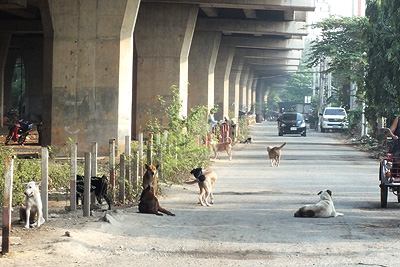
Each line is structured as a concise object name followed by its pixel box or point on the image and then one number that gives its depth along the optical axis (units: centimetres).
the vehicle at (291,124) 5703
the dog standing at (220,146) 3080
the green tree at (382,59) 2625
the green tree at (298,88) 14850
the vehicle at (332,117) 6519
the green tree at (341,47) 4691
